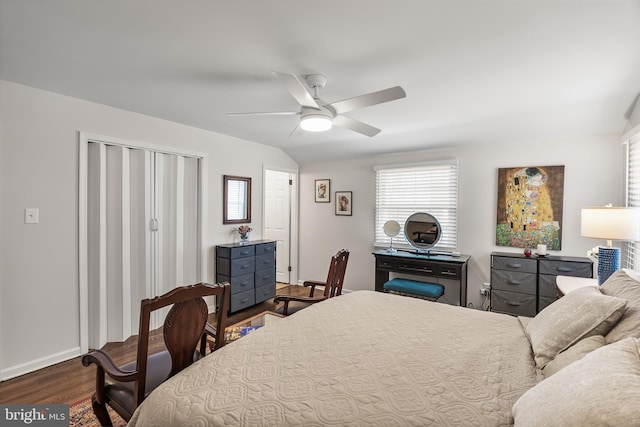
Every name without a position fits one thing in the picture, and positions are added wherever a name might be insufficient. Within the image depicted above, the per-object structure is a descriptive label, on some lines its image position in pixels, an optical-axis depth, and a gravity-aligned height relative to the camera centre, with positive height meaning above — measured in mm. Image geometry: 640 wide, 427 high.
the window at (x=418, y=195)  4117 +226
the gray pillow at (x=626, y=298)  1254 -421
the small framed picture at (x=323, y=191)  5141 +329
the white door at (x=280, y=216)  5477 -129
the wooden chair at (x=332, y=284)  2705 -745
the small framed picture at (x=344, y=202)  4946 +134
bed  1022 -721
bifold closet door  2936 -257
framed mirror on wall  4145 +125
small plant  4220 -293
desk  3658 -738
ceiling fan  1845 +727
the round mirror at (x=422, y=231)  4082 -273
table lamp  2191 -110
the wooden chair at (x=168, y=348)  1428 -726
